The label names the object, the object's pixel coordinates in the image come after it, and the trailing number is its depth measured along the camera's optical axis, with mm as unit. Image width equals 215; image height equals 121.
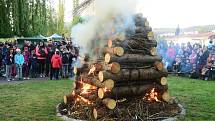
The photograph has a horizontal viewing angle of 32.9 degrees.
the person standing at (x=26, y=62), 19675
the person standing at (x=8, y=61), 18856
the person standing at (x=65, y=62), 19906
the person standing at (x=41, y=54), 19844
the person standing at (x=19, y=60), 18703
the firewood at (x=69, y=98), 10875
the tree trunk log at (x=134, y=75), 9492
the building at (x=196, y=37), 42250
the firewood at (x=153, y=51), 10727
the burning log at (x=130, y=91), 9539
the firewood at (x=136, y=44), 10098
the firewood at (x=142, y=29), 10495
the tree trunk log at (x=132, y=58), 9711
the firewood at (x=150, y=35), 10676
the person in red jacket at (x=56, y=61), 18766
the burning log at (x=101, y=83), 9414
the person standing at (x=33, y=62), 19906
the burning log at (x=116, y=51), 9773
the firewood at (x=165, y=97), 10734
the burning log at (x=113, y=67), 9578
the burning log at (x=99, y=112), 9336
